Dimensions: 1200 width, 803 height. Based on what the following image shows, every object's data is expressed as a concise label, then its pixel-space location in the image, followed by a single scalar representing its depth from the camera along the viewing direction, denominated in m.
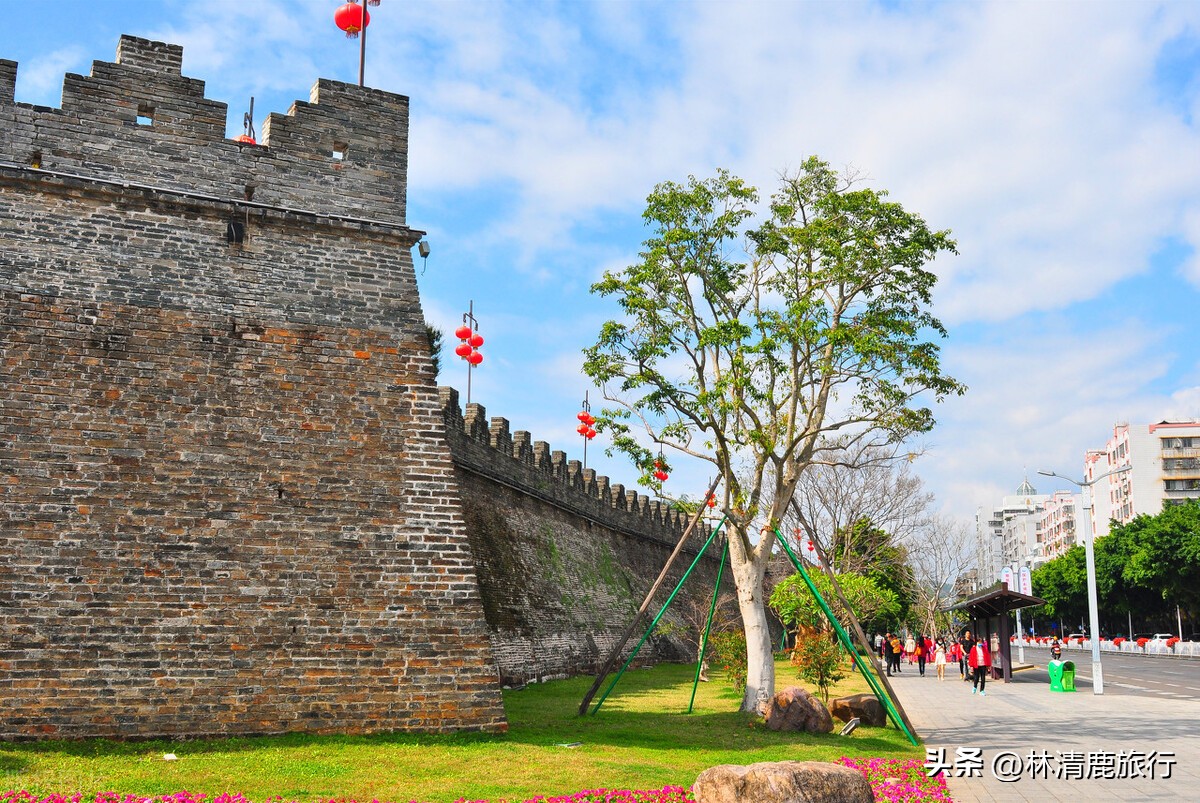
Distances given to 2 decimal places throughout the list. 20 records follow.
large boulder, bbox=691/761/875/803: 6.24
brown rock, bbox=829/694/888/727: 12.75
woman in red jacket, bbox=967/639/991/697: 20.32
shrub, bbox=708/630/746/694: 15.74
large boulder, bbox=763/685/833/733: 11.54
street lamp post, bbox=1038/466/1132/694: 20.84
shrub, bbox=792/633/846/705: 14.75
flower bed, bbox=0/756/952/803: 6.63
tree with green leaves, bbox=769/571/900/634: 22.30
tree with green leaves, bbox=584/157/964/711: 13.19
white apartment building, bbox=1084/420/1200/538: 70.56
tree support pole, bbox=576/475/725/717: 12.39
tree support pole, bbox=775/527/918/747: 11.73
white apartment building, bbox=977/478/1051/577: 110.69
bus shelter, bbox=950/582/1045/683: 22.95
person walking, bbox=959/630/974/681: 26.16
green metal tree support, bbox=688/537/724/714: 14.75
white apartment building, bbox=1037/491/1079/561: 93.19
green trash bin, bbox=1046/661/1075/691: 21.28
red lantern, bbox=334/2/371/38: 11.86
